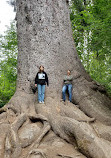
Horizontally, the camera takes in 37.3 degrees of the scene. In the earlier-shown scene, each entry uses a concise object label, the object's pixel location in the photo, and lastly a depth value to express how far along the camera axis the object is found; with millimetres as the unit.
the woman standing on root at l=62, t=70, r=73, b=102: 5508
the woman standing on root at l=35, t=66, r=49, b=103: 5257
